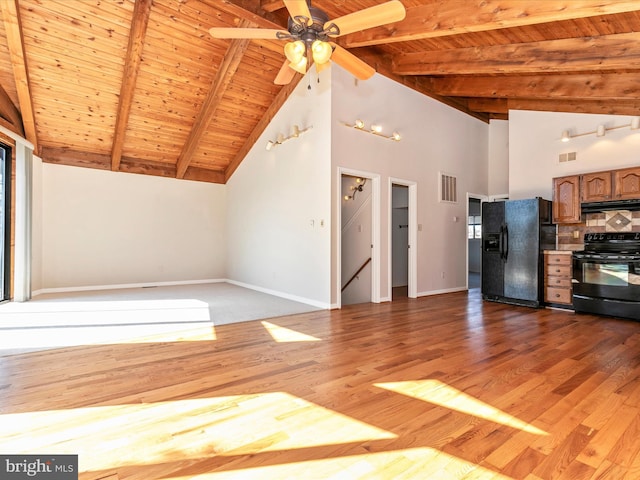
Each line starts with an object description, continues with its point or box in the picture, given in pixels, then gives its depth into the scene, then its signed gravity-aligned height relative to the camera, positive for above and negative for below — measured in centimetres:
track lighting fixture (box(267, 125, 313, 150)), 575 +183
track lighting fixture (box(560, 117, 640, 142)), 481 +165
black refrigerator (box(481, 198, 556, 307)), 528 -13
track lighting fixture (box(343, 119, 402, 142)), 533 +178
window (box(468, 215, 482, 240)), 1066 +44
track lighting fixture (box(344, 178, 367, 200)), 630 +100
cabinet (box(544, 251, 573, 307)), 505 -57
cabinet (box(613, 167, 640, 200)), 464 +78
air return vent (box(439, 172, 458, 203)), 673 +103
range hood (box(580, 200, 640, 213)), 467 +48
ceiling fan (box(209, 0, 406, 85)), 259 +172
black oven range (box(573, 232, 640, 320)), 438 -48
